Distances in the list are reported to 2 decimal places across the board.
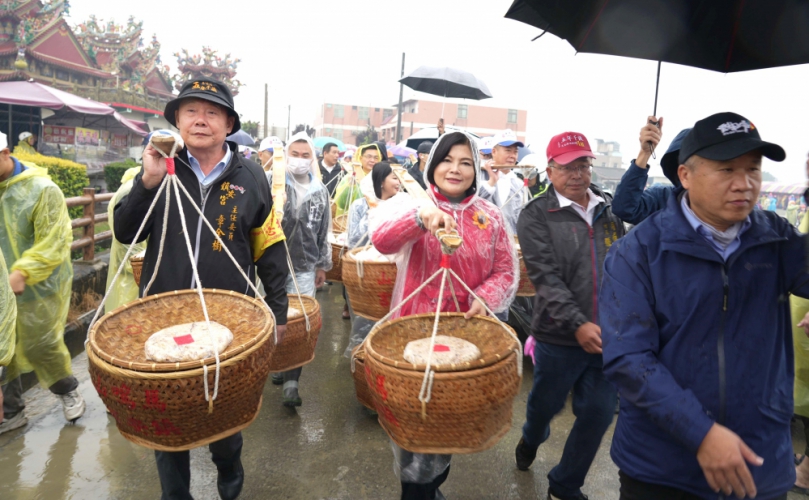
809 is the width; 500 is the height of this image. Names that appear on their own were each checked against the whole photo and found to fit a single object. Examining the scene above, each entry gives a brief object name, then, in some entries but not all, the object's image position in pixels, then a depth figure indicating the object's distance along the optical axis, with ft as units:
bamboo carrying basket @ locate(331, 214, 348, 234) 18.22
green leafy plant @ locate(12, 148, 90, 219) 29.99
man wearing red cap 8.45
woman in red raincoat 7.77
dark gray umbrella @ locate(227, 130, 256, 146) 27.96
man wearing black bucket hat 7.41
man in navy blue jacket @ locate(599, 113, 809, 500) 5.11
